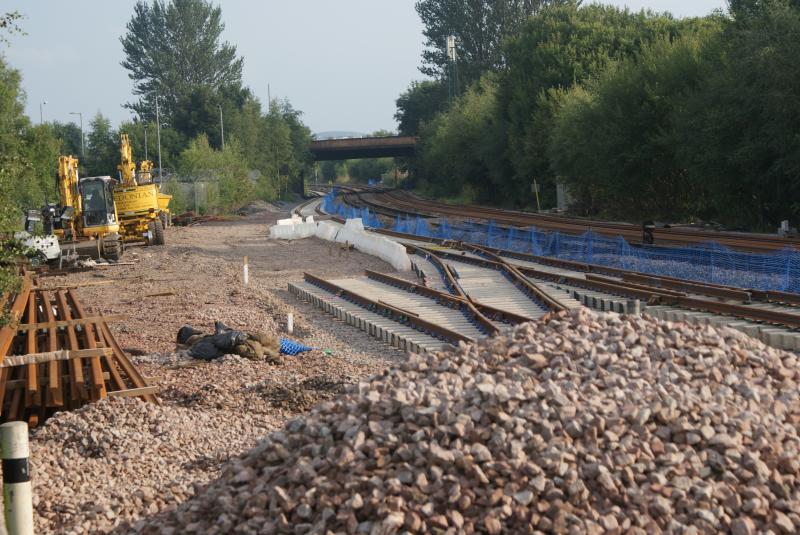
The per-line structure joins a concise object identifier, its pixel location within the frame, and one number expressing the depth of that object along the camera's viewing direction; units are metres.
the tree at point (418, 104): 115.50
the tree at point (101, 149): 89.69
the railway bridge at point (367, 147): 107.81
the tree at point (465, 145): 74.19
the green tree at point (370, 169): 175.81
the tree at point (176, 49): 114.19
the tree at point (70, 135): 108.51
